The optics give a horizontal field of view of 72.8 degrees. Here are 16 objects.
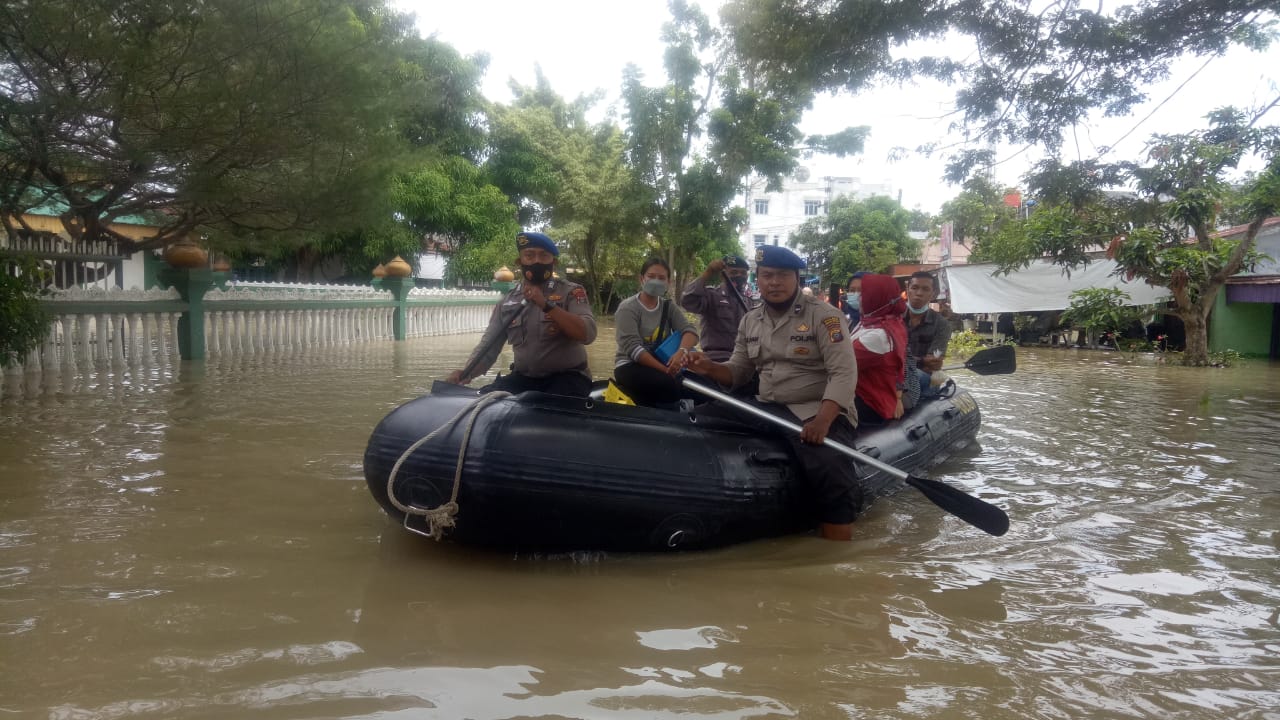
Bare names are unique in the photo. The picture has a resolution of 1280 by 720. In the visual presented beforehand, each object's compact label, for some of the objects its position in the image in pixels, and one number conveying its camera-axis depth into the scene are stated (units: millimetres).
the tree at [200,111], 6188
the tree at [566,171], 25328
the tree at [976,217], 22891
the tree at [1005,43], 6879
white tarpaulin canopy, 17391
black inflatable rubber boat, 3416
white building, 49469
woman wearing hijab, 4715
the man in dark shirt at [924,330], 6547
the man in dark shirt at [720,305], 5777
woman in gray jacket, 4625
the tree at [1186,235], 12398
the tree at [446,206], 20406
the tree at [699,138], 20578
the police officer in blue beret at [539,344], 4410
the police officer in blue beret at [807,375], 4004
